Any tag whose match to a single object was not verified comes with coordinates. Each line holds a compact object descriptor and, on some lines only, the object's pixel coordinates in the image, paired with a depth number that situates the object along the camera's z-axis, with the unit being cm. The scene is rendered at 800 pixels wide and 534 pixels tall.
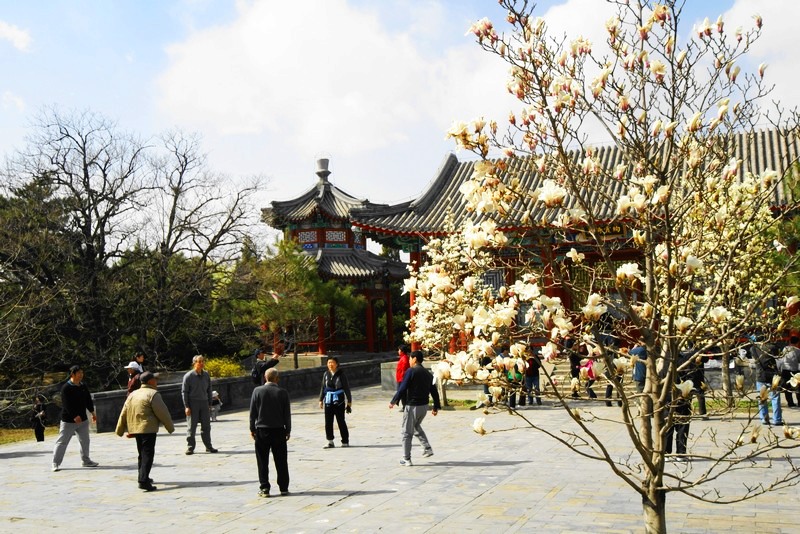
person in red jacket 1627
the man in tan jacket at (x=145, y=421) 1084
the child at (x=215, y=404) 1945
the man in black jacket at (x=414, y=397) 1213
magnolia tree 546
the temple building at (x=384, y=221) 2522
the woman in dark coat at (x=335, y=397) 1416
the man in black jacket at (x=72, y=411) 1258
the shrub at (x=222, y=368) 2598
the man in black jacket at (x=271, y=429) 1017
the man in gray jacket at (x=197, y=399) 1377
